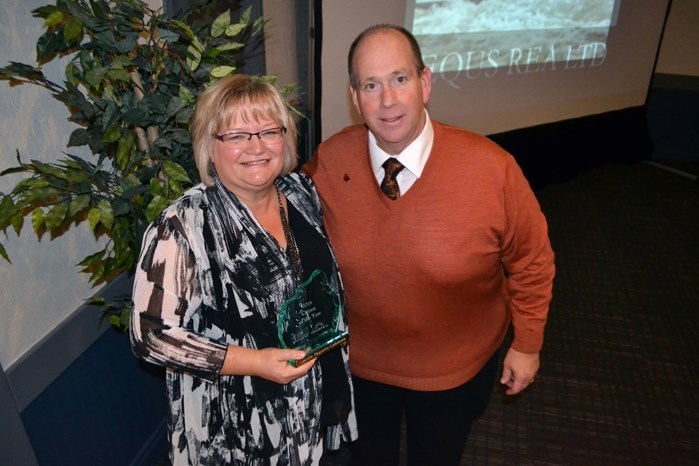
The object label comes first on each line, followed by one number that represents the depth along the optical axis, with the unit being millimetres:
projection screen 3285
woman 1231
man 1387
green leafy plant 1274
